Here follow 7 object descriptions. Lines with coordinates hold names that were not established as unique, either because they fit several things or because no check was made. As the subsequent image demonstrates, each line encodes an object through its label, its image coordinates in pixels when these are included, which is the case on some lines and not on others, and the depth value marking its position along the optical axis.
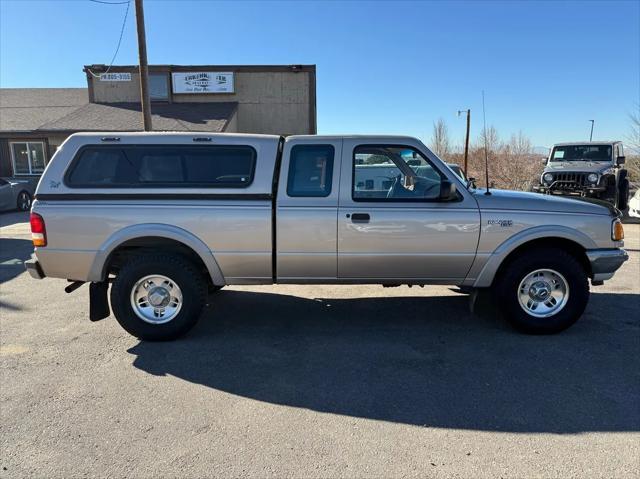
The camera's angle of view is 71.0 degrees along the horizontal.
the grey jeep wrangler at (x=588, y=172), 13.20
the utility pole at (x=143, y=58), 12.37
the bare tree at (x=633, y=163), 23.27
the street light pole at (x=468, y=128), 29.86
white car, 12.24
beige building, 22.06
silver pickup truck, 4.21
